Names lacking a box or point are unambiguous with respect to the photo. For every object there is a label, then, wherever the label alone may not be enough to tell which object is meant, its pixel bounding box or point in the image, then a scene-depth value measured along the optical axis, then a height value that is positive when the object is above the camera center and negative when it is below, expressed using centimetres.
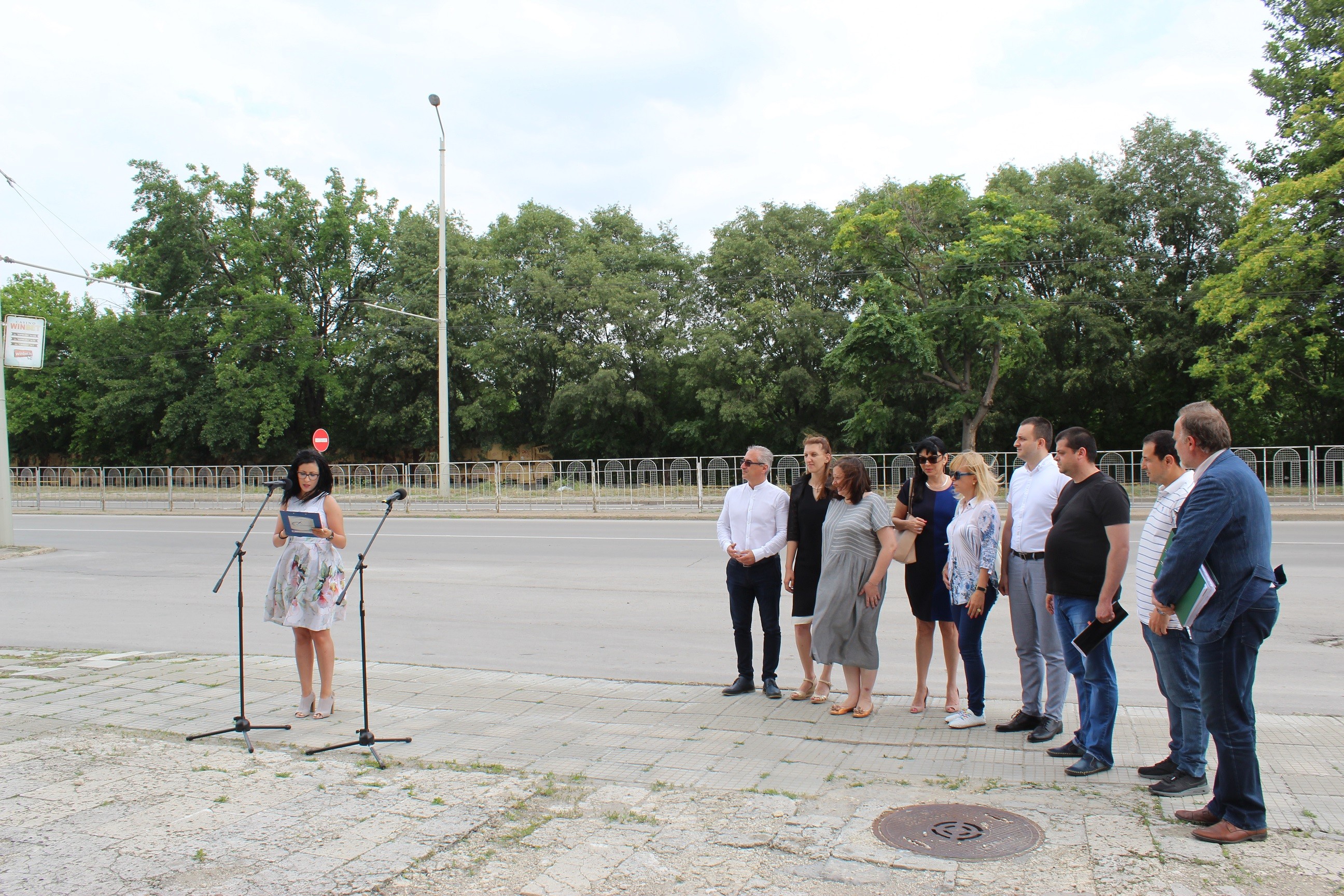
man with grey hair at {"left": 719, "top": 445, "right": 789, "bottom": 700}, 639 -75
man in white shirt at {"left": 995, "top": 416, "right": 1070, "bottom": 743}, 522 -83
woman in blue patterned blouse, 544 -73
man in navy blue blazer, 374 -72
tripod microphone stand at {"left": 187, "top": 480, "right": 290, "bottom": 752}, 553 -166
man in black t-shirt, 463 -67
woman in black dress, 619 -68
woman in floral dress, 600 -82
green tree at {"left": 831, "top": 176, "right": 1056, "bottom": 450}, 3077 +544
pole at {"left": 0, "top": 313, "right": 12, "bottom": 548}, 1747 -89
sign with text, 1767 +229
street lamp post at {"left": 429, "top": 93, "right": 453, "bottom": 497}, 2825 +296
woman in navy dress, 580 -68
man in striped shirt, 428 -102
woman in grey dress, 580 -90
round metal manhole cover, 376 -169
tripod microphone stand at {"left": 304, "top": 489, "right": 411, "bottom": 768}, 518 -166
